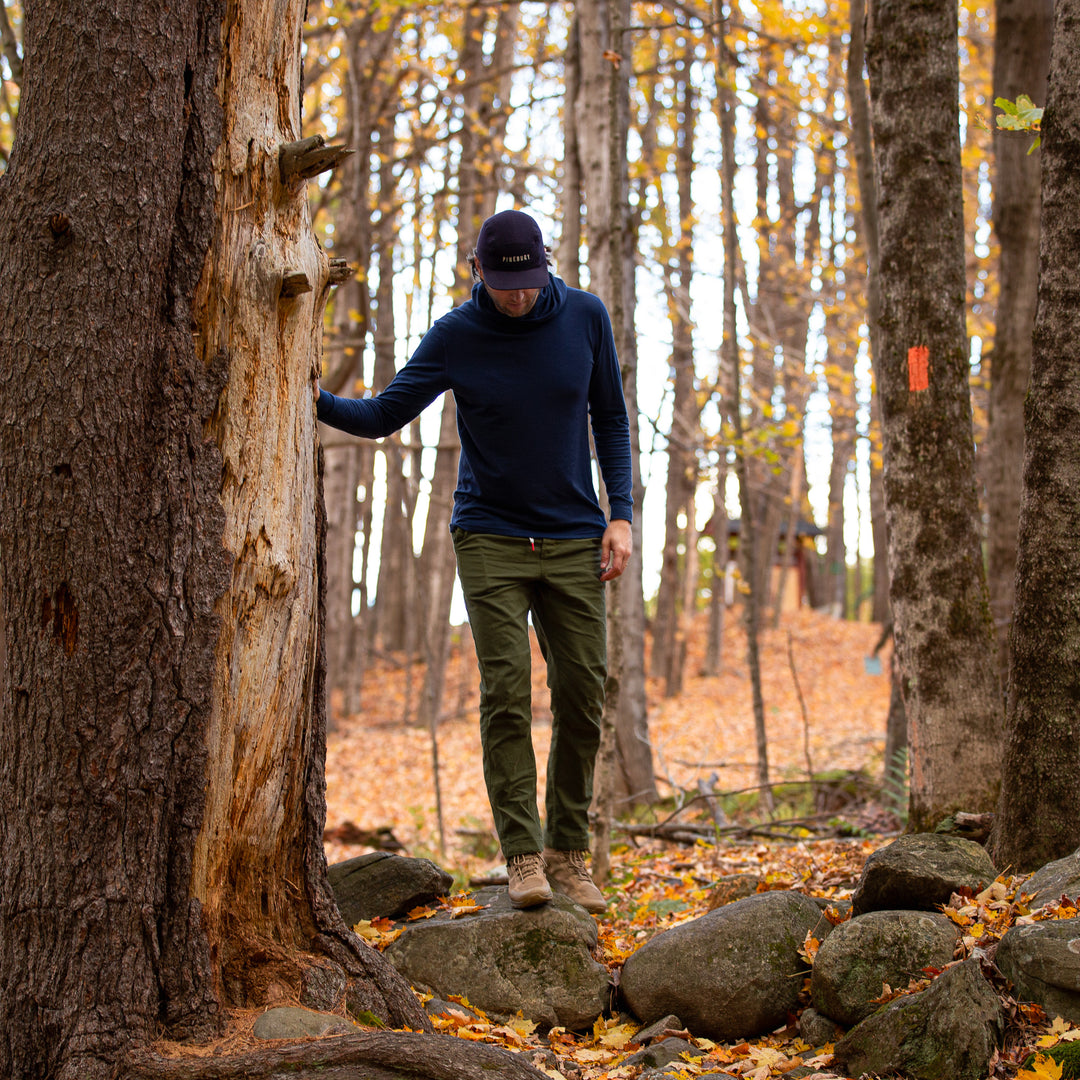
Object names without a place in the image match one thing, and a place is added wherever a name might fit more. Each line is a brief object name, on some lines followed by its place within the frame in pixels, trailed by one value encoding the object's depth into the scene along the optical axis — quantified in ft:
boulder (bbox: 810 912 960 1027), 9.95
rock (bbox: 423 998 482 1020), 11.00
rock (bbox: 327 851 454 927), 13.46
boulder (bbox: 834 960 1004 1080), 8.42
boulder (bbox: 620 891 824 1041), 10.98
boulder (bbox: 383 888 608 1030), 11.57
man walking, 12.33
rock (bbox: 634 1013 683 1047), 10.94
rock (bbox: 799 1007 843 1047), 10.11
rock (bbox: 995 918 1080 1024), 8.72
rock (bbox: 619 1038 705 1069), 10.20
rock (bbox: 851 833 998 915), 11.23
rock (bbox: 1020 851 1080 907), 10.14
